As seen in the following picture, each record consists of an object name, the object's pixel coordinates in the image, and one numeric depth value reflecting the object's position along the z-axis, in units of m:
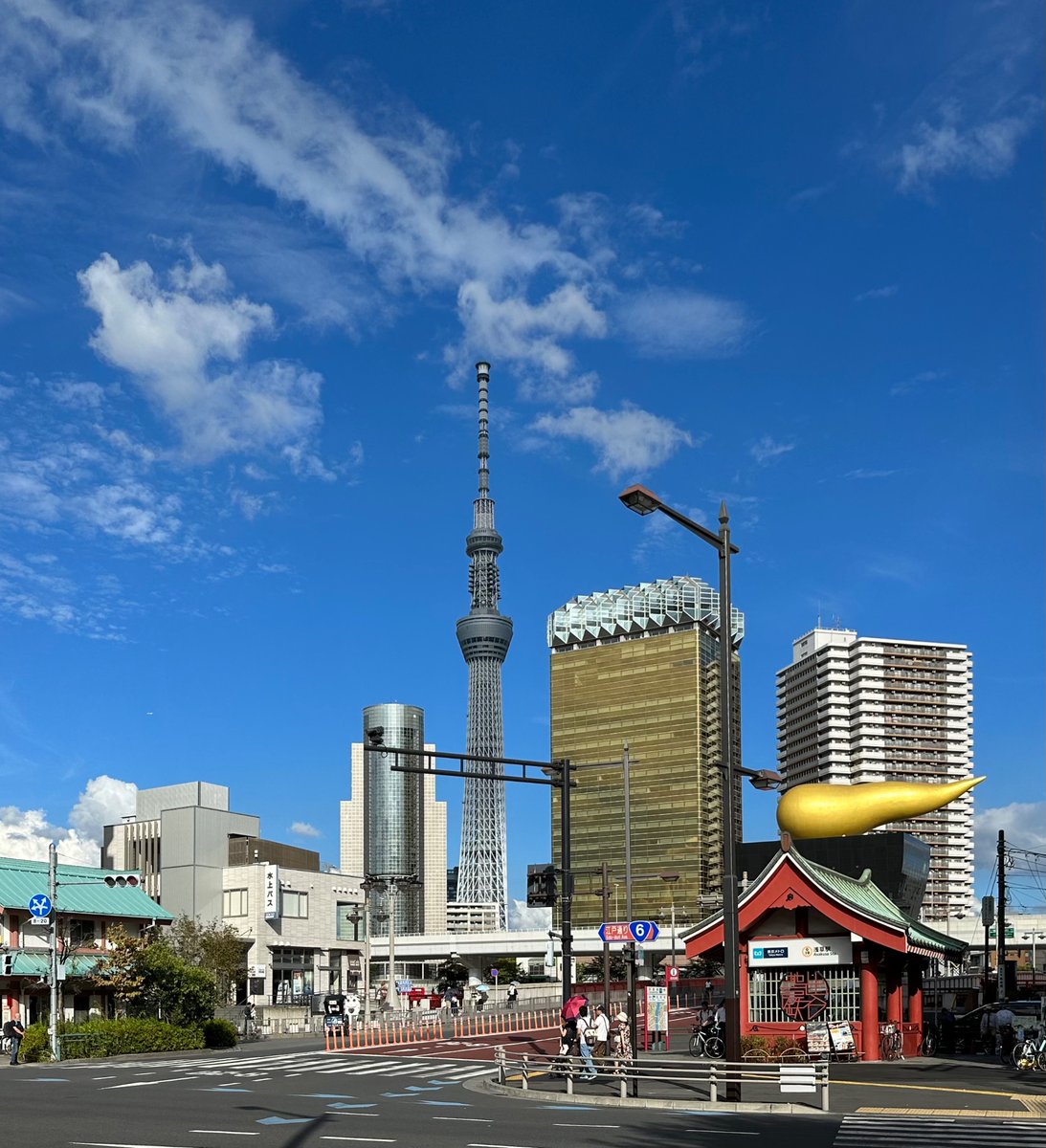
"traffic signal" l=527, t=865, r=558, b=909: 34.84
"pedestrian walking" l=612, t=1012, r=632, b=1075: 29.36
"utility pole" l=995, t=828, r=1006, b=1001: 72.94
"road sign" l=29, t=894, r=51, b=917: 48.82
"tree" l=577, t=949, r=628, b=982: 140.31
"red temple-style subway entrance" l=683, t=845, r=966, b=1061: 39.34
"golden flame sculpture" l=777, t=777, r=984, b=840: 50.28
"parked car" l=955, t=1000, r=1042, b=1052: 47.41
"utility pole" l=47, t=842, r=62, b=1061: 47.28
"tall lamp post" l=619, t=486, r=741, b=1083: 26.20
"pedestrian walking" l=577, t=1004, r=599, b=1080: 30.91
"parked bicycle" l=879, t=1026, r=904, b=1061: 40.03
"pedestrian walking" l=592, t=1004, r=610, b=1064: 36.97
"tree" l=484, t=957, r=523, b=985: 168.49
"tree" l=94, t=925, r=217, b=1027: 56.03
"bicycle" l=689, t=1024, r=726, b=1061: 37.97
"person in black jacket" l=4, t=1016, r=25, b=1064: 48.75
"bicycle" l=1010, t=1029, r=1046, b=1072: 35.03
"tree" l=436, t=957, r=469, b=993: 163.19
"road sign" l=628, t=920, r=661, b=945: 32.56
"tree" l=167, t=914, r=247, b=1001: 80.88
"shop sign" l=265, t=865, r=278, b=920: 107.88
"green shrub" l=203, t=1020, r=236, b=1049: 55.28
